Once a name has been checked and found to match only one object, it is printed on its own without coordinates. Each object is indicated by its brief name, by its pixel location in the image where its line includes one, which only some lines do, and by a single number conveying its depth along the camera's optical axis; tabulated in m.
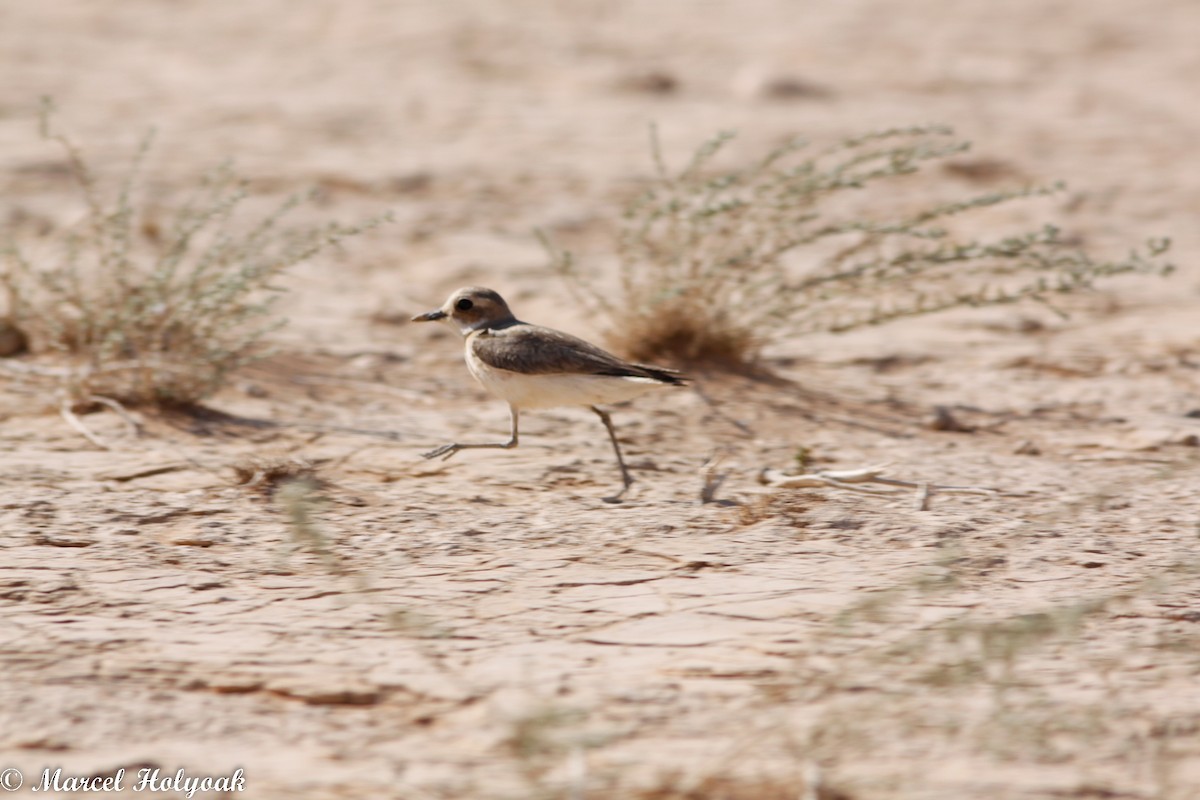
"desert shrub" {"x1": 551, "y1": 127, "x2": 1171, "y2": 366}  11.51
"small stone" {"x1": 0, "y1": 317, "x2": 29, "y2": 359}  11.81
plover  9.15
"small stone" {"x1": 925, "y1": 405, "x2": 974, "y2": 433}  10.91
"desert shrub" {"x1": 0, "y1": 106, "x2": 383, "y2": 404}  10.70
